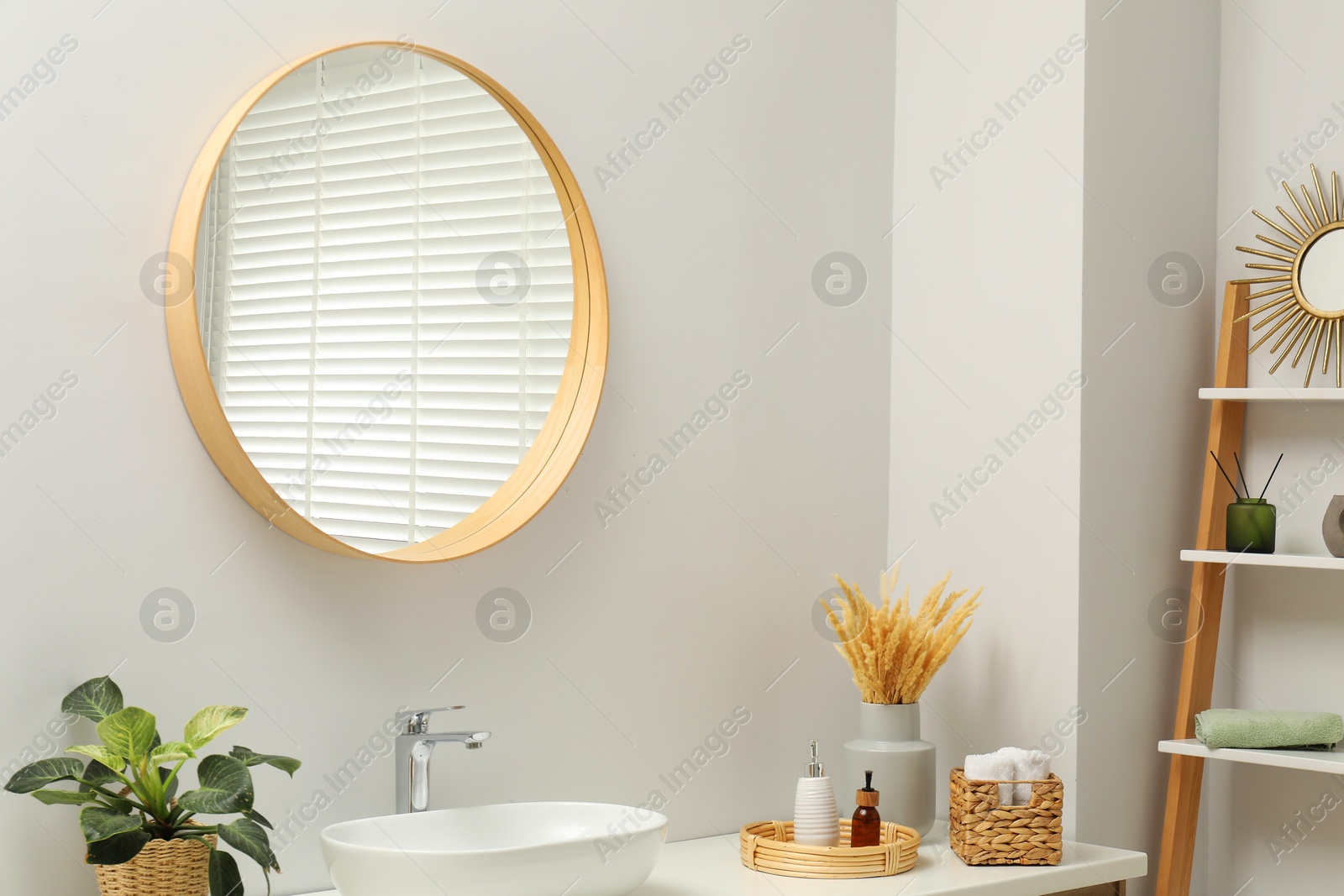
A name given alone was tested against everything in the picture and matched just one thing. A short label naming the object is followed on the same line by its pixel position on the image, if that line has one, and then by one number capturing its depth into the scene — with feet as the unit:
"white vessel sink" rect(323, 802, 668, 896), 11.81
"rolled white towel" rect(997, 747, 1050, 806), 13.36
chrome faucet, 12.53
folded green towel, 13.80
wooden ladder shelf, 14.21
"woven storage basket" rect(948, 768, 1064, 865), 13.29
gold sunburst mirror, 14.23
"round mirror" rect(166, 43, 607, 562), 12.34
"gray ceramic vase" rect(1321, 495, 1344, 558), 13.88
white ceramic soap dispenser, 13.25
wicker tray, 13.01
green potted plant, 11.44
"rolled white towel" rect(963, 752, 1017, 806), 13.37
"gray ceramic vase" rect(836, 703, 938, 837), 13.66
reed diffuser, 14.13
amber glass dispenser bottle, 13.23
